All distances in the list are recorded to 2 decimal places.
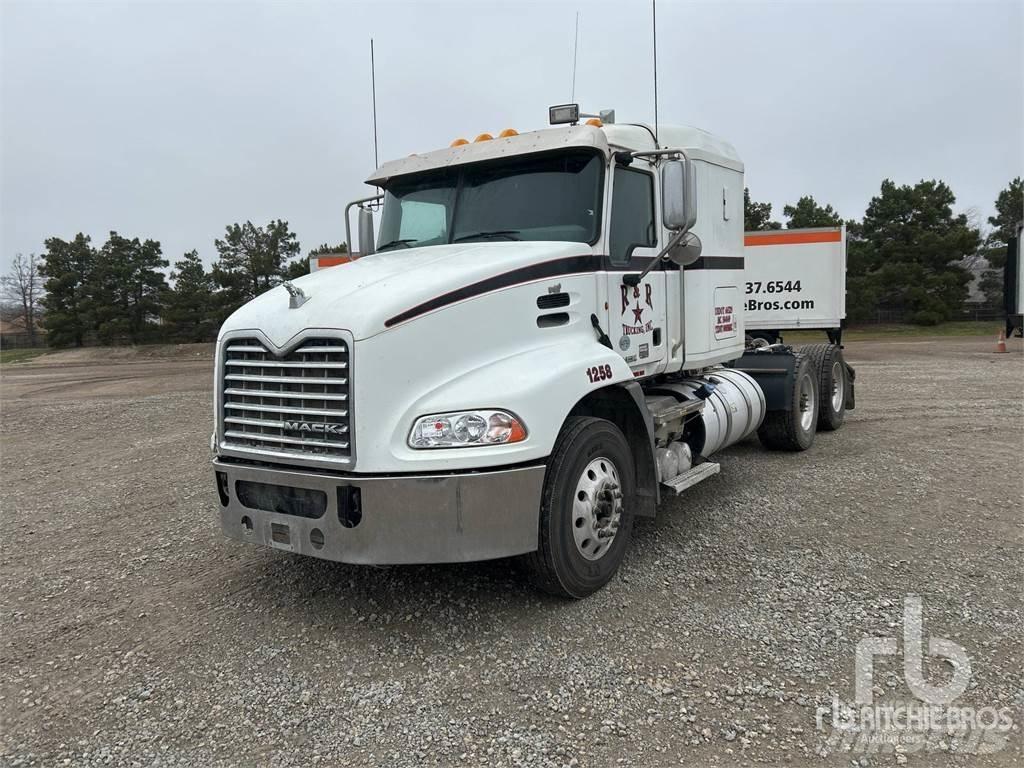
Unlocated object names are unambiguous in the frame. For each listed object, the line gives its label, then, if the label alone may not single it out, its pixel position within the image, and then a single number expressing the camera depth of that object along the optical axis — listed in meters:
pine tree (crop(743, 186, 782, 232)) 40.69
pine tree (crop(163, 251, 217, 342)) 40.41
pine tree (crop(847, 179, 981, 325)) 37.94
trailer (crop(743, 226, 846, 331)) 12.73
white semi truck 3.64
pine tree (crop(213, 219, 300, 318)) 40.28
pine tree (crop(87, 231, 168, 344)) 41.25
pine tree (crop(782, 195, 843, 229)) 40.59
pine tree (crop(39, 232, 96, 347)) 41.34
